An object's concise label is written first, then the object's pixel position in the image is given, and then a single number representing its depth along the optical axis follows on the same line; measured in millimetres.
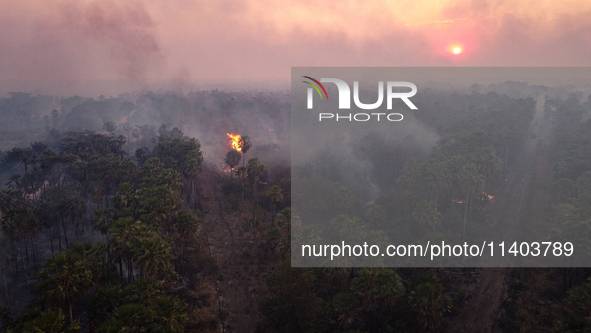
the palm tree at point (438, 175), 59375
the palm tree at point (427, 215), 50906
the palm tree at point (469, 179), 57656
